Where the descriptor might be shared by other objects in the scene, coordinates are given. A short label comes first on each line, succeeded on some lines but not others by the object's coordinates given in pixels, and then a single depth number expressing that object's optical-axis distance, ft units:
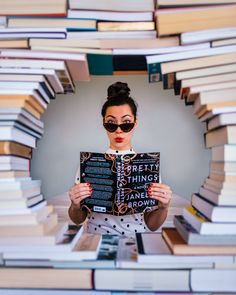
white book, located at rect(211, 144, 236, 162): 2.91
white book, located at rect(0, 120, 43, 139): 2.96
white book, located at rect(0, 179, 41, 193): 2.90
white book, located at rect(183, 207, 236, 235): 2.85
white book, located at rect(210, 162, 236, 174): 2.92
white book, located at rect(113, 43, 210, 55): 3.11
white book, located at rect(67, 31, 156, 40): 3.13
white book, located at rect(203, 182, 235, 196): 2.87
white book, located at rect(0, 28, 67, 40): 3.08
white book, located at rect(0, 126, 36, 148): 2.88
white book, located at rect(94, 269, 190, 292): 2.89
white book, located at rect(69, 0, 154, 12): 3.08
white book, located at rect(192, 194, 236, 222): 2.85
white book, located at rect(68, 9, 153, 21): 3.10
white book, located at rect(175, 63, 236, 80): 3.07
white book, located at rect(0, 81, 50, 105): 3.00
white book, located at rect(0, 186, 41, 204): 2.88
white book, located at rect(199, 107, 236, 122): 2.93
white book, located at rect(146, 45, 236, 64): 3.08
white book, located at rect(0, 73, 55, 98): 3.03
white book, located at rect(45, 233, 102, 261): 2.92
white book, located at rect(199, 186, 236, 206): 2.85
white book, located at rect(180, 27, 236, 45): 3.06
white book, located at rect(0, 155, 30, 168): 2.94
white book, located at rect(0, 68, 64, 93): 3.04
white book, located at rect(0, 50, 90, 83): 3.06
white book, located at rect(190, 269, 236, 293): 2.89
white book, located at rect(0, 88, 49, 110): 2.96
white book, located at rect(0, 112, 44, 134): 2.94
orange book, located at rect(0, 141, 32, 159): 2.90
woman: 4.69
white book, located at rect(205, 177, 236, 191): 2.88
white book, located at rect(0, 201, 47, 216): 2.87
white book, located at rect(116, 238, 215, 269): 2.91
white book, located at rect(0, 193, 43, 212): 2.88
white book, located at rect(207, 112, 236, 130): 2.93
